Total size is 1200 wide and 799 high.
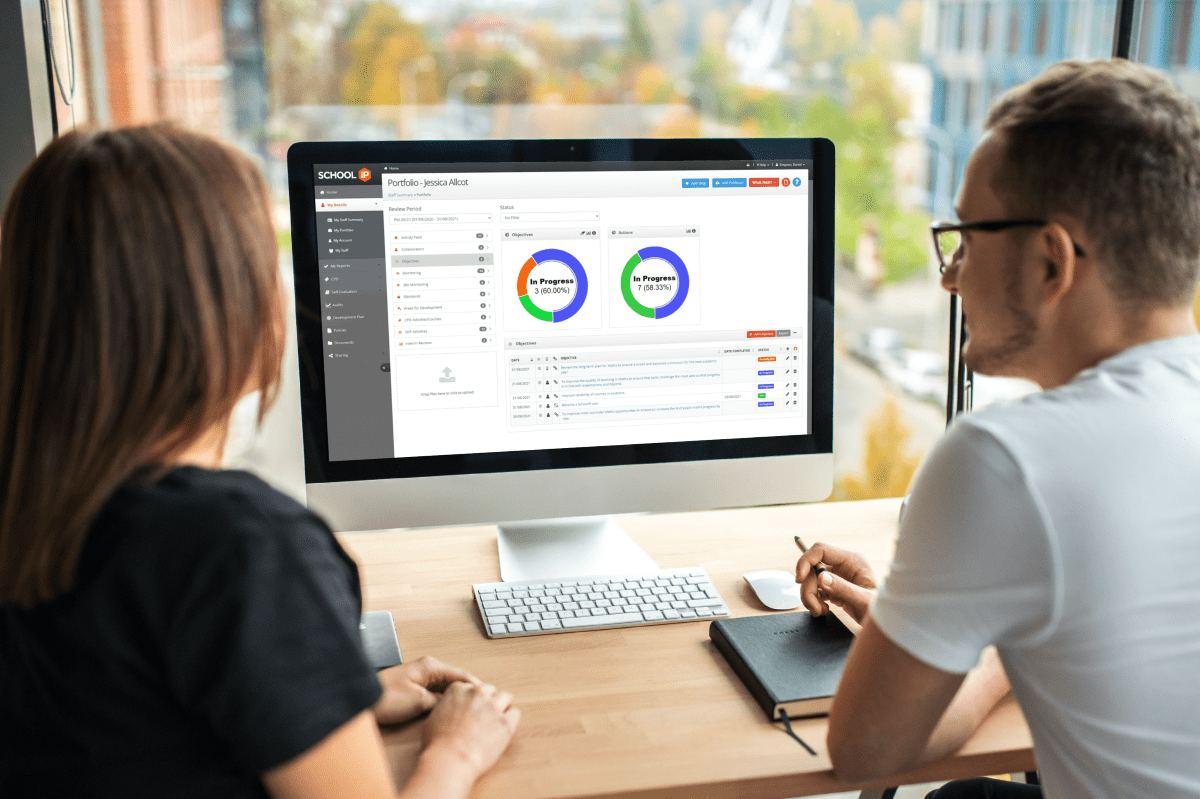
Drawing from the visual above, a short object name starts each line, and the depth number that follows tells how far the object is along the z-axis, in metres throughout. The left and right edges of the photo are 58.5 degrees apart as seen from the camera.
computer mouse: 1.29
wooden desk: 0.95
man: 0.83
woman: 0.71
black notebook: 1.04
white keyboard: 1.23
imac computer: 1.27
